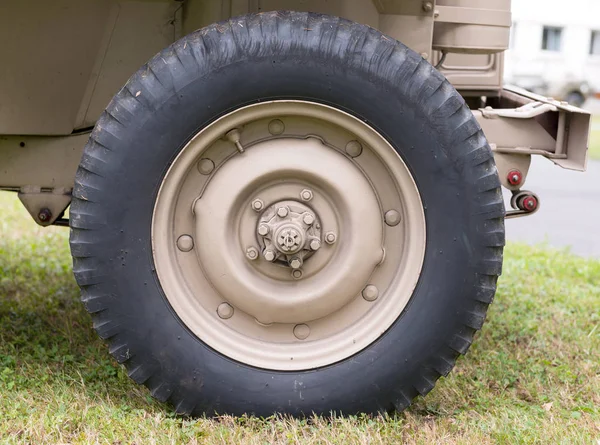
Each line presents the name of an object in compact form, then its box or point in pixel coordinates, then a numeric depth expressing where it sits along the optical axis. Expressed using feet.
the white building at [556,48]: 98.17
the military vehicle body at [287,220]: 8.62
